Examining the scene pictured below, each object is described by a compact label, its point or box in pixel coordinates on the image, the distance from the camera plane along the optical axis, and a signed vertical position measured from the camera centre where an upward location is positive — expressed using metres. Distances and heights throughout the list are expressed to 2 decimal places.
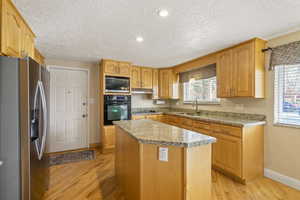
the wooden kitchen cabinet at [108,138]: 3.56 -1.01
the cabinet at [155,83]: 4.67 +0.48
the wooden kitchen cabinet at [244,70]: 2.40 +0.49
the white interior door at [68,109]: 3.65 -0.30
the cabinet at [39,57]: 2.92 +0.91
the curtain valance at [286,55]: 2.12 +0.67
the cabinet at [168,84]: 4.61 +0.44
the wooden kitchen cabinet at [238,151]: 2.26 -0.89
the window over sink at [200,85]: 3.54 +0.35
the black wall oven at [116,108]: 3.61 -0.26
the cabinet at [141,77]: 4.34 +0.63
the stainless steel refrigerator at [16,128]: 1.21 -0.26
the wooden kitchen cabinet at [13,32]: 1.45 +0.76
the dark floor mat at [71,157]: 3.13 -1.37
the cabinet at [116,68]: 3.62 +0.79
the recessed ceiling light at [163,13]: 1.63 +0.99
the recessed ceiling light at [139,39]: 2.38 +1.00
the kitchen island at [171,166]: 1.35 -0.67
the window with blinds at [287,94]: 2.19 +0.05
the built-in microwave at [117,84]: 3.63 +0.35
